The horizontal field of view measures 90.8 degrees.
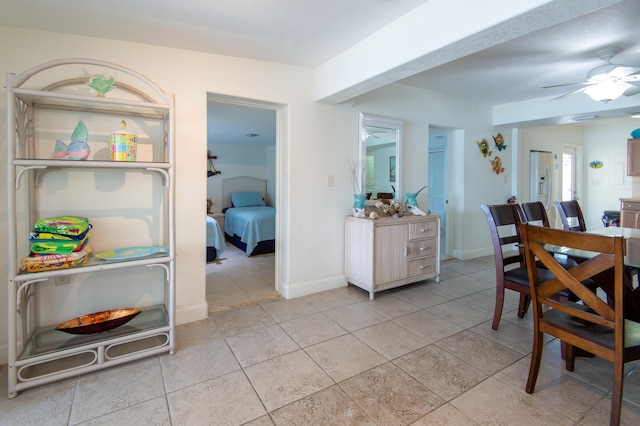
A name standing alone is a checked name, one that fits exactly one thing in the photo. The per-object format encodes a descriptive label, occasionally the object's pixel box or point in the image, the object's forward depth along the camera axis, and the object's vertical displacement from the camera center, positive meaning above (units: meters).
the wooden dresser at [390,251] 3.11 -0.48
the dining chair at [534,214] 2.70 -0.08
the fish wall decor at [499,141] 4.89 +0.99
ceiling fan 2.63 +1.07
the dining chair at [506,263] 2.33 -0.47
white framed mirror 3.51 +0.57
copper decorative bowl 1.95 -0.76
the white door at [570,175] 6.59 +0.63
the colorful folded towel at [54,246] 1.81 -0.24
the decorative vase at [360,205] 3.31 -0.01
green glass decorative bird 1.96 +0.76
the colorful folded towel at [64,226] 1.82 -0.13
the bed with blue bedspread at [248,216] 5.02 -0.21
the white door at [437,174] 5.88 +0.58
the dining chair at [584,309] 1.33 -0.50
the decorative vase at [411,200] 3.59 +0.05
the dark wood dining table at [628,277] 1.79 -0.42
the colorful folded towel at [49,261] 1.75 -0.33
